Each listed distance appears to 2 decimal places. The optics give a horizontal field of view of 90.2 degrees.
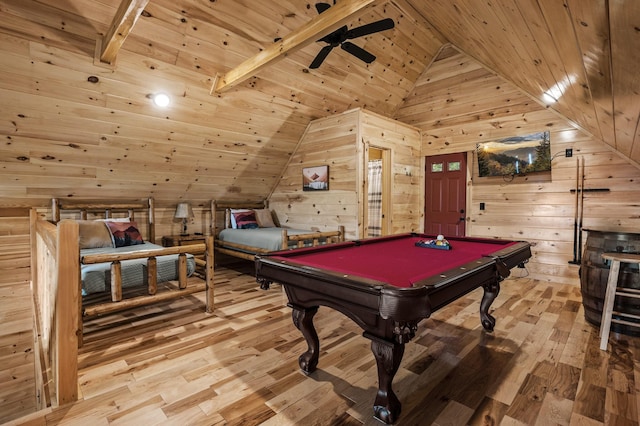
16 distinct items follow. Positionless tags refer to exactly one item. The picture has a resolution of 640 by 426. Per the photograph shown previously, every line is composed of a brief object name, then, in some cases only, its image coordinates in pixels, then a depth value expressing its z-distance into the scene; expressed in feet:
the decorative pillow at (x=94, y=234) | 12.50
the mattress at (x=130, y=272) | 9.02
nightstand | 15.93
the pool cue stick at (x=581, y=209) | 13.74
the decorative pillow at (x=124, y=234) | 13.24
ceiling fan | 8.99
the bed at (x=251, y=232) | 14.24
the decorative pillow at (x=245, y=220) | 17.83
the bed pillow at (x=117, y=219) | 13.73
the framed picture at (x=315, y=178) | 16.06
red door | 17.56
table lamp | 16.35
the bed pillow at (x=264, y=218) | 18.45
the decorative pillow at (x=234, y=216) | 18.11
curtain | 22.19
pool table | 4.50
